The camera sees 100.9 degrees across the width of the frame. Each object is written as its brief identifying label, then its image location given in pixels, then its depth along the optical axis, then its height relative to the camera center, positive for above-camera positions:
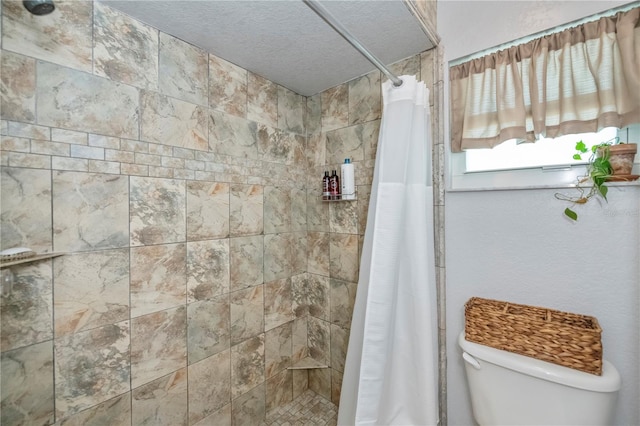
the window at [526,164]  1.01 +0.21
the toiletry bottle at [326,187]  1.60 +0.16
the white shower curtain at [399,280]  1.12 -0.30
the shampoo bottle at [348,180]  1.53 +0.19
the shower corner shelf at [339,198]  1.56 +0.08
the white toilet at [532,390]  0.84 -0.62
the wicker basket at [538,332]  0.86 -0.44
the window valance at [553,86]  0.91 +0.49
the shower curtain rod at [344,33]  0.73 +0.57
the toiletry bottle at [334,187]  1.59 +0.15
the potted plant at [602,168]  0.90 +0.15
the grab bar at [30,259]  0.78 -0.14
